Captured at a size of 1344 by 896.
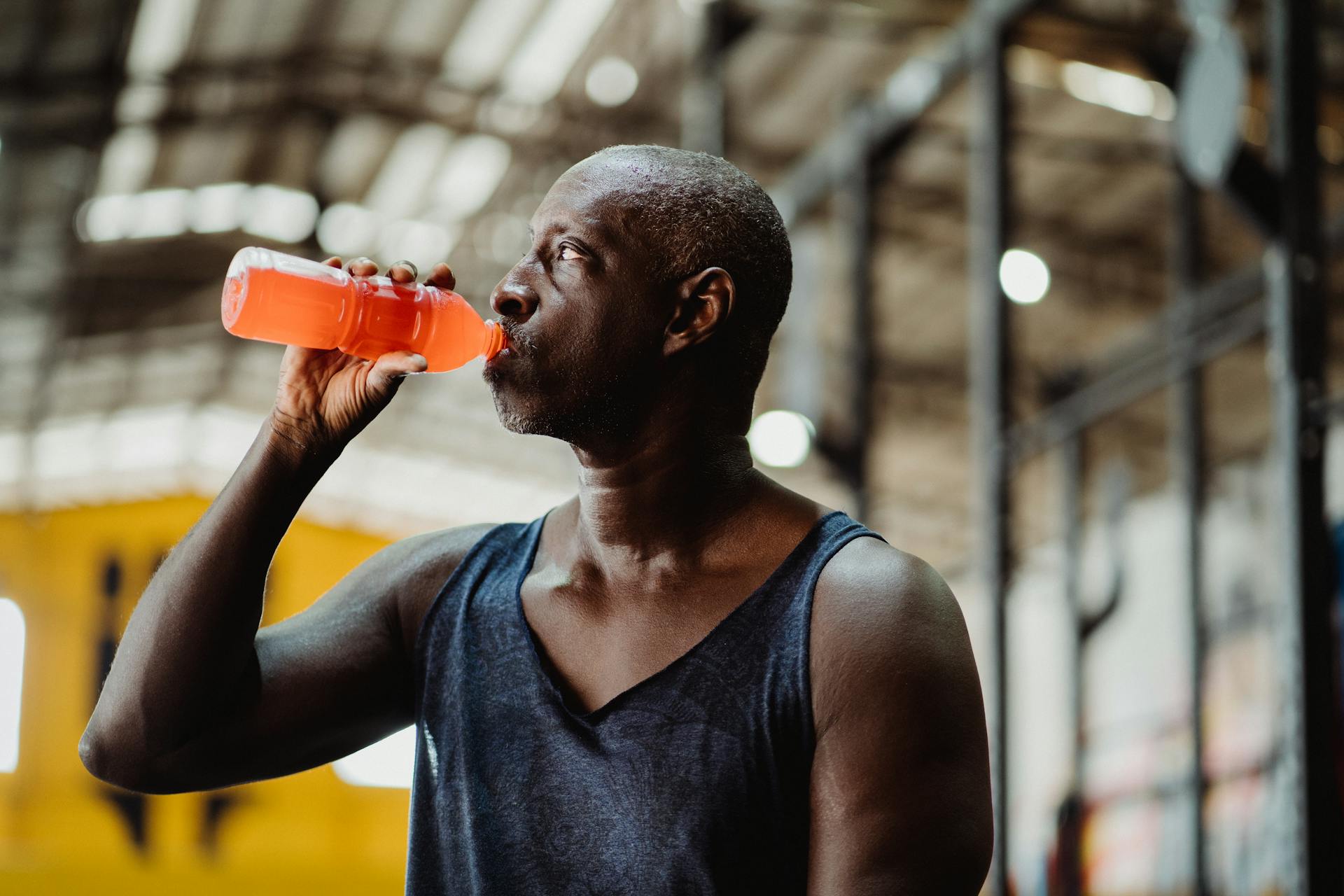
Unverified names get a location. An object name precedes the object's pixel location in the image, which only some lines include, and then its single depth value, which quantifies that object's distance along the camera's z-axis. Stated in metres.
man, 1.27
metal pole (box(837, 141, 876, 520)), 6.71
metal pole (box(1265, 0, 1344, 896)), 3.22
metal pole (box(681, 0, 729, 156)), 7.02
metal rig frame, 3.36
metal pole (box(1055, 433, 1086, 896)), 6.48
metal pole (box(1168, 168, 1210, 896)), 5.53
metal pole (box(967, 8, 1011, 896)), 5.29
